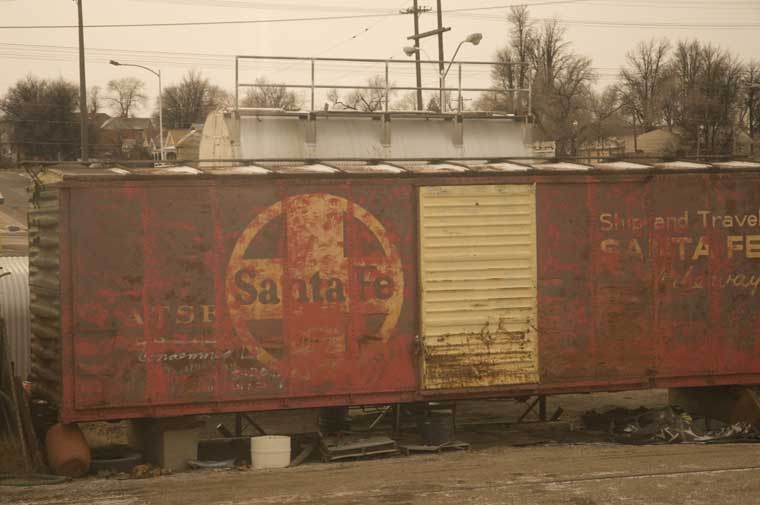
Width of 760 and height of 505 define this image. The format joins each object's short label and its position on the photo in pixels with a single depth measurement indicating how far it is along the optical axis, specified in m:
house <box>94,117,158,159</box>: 68.09
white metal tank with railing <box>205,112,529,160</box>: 18.62
